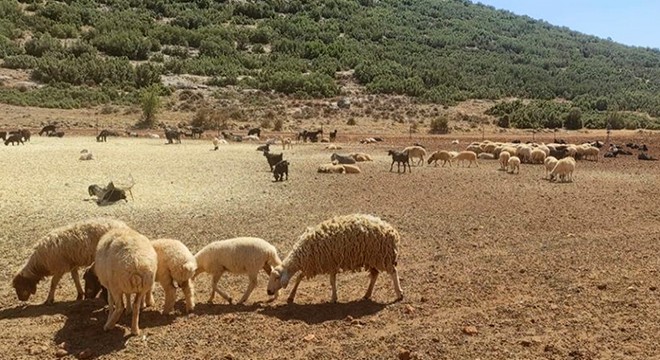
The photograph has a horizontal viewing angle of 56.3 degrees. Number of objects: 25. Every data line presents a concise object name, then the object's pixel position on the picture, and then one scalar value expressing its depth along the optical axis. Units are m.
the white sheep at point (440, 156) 30.53
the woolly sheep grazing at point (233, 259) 10.10
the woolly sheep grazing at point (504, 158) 29.64
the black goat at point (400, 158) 27.25
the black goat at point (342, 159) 28.38
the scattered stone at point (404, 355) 7.52
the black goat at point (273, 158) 25.66
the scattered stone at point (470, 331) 8.24
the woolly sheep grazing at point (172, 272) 9.29
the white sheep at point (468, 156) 30.66
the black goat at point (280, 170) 23.22
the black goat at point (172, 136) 39.47
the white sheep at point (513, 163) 27.88
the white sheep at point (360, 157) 31.84
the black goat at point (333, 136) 46.58
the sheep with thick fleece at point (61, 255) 9.76
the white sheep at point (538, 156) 32.56
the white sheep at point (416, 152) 30.89
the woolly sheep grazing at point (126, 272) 8.28
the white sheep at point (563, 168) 25.08
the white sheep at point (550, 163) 26.70
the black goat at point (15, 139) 34.15
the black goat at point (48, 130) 41.83
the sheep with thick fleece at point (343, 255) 9.94
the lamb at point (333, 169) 26.17
